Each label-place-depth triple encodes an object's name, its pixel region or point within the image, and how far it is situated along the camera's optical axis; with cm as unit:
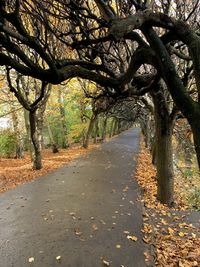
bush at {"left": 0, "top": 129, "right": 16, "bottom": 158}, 1679
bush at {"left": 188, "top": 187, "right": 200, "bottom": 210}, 777
